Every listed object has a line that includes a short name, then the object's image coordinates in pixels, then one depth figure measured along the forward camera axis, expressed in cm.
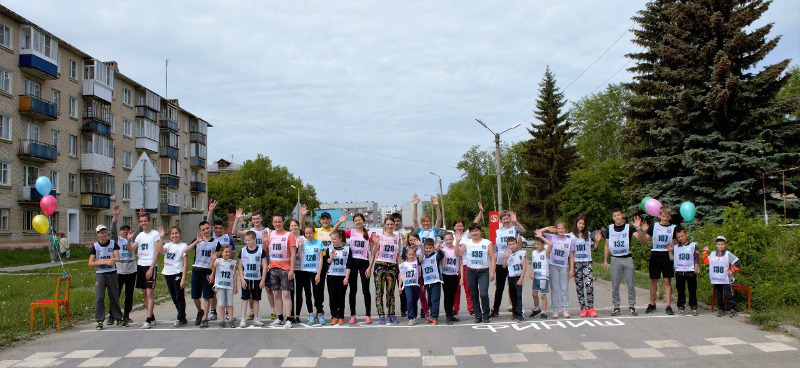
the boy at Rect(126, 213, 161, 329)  1002
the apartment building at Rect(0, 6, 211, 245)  3381
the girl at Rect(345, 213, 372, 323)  1027
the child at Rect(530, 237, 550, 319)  1043
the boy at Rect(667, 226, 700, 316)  1028
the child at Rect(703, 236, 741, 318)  1001
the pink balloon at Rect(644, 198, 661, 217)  1286
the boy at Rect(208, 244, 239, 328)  981
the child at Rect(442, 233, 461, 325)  1025
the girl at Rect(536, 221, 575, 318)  1043
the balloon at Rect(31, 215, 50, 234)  1449
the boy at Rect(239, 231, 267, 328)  1011
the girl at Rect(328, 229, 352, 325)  1005
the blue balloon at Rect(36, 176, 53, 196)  1326
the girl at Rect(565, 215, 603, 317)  1039
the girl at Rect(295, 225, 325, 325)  1015
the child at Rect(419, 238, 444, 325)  995
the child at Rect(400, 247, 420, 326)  994
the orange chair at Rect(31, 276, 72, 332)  953
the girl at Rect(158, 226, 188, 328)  1002
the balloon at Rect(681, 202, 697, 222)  1307
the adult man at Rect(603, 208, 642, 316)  1058
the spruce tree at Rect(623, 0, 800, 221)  2153
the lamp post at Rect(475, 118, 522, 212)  2919
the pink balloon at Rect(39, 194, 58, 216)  1322
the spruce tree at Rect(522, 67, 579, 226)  5025
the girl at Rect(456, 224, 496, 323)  1003
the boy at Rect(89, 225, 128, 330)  1001
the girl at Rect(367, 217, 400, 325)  1020
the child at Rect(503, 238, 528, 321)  1016
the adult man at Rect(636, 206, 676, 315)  1062
